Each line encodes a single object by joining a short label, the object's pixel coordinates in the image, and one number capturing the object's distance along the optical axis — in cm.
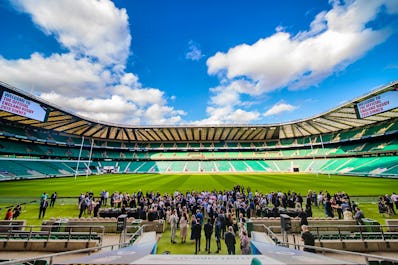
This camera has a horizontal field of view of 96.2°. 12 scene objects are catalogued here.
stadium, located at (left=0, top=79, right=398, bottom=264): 783
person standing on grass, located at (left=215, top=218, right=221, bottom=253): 785
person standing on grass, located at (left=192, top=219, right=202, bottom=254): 775
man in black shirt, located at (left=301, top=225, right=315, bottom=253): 610
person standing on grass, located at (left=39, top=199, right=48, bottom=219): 1277
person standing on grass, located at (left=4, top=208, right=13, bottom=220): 1097
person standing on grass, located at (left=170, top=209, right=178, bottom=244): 901
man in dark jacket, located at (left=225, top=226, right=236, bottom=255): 688
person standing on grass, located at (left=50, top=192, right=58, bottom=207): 1594
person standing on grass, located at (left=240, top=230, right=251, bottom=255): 653
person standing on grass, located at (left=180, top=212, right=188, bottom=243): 893
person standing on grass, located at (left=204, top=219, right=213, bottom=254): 779
